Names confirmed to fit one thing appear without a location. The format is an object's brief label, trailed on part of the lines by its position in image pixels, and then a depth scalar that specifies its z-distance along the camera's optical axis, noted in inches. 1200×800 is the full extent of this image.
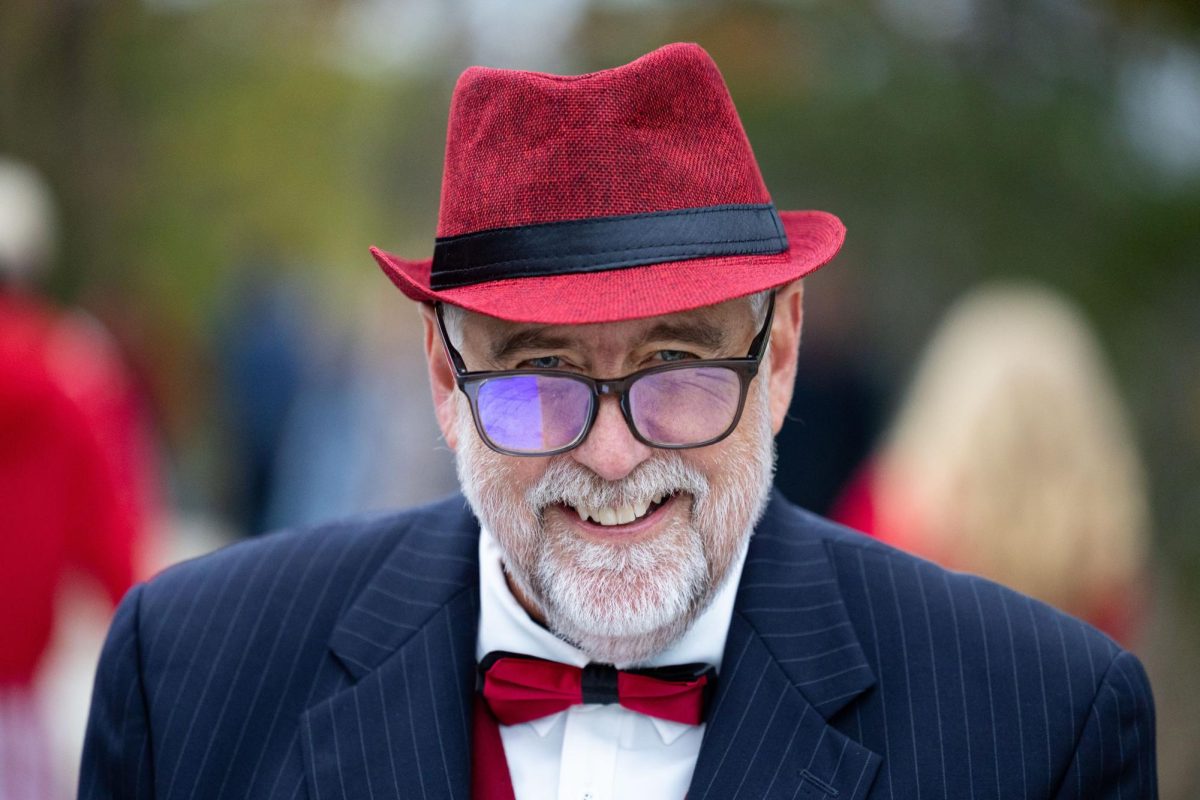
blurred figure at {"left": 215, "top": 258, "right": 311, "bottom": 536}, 341.7
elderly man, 88.0
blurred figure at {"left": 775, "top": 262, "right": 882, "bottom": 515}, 256.1
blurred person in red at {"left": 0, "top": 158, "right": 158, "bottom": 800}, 191.3
